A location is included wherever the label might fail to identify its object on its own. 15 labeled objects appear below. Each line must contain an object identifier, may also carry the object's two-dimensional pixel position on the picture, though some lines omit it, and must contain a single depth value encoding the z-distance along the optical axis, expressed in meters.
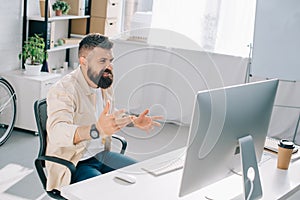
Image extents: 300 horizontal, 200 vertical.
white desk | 1.67
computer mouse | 1.78
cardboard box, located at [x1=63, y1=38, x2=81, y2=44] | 5.05
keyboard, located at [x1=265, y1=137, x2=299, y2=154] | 2.31
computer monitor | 1.53
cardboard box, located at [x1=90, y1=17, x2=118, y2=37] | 5.22
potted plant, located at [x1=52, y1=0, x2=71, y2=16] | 4.73
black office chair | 2.13
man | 1.89
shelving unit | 4.45
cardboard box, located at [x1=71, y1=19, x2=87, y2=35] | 5.27
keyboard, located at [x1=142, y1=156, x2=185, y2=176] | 1.90
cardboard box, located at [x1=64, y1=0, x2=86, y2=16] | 5.00
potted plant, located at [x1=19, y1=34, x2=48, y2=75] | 4.28
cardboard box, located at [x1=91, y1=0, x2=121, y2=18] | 5.16
